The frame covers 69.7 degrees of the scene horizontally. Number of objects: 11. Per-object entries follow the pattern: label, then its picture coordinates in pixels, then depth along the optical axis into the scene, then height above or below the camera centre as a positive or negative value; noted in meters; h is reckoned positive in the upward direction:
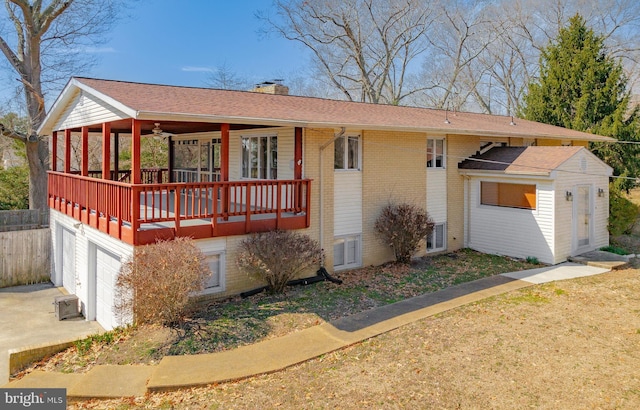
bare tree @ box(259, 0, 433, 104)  33.47 +11.81
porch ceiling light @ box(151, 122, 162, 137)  12.48 +1.75
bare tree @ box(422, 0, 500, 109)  35.56 +11.54
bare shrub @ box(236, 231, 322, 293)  9.86 -1.42
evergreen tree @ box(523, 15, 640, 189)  20.89 +4.49
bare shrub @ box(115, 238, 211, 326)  8.11 -1.59
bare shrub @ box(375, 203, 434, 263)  12.70 -1.05
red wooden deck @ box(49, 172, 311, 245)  9.06 -0.47
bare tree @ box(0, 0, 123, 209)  20.28 +5.64
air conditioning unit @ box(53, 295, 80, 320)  11.68 -2.94
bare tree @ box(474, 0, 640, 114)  34.88 +12.33
